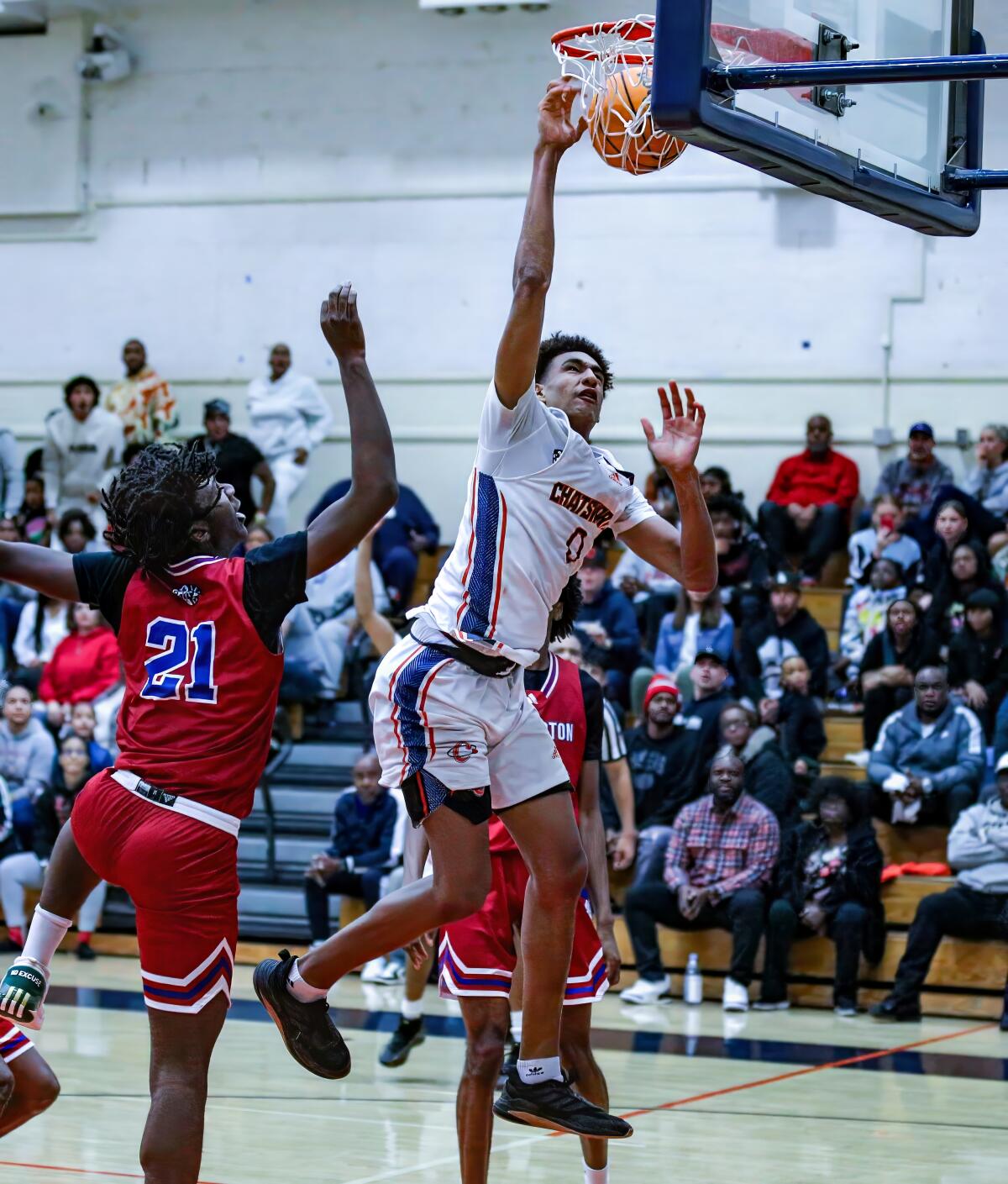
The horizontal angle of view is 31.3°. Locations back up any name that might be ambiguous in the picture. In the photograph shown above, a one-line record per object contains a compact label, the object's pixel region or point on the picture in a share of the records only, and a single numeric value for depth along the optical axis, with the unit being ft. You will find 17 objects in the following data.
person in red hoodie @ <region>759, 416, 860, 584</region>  49.24
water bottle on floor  36.37
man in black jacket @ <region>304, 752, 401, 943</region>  39.01
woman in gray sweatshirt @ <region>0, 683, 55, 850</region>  43.01
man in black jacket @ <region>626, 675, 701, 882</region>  38.78
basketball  16.87
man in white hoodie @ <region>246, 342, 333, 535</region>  55.93
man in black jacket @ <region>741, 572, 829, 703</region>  42.93
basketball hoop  17.20
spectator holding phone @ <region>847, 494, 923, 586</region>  45.60
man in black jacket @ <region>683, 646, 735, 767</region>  39.40
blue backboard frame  15.02
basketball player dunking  16.10
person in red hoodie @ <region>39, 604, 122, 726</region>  46.09
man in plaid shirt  36.29
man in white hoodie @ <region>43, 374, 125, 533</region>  55.62
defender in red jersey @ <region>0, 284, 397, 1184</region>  14.64
